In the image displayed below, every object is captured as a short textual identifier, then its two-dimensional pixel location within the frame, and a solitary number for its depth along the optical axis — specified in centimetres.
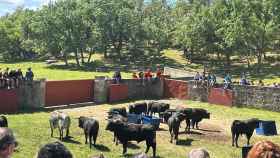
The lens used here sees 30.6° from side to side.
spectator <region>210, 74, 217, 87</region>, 3644
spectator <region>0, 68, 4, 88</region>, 2919
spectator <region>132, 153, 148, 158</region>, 667
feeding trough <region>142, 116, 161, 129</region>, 2481
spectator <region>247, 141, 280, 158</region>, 515
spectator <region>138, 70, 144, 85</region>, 3863
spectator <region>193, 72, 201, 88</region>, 3725
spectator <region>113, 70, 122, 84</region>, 3641
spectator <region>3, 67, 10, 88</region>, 2943
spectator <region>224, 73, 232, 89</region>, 3509
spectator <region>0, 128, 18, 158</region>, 534
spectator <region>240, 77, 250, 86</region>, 3520
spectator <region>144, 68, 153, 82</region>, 3900
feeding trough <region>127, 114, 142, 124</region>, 2489
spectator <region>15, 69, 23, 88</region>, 3033
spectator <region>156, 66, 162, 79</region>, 3934
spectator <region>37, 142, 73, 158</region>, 557
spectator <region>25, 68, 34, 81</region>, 3145
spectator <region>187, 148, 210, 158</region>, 639
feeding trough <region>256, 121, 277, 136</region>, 2530
